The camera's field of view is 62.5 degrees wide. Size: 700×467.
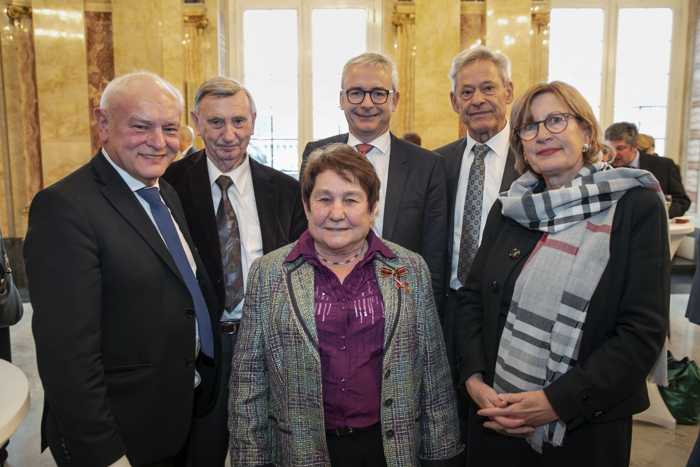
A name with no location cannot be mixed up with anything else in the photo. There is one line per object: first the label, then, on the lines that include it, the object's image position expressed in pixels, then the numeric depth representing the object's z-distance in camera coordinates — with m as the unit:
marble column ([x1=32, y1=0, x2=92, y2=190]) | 8.12
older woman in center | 1.88
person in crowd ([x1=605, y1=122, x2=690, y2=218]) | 5.45
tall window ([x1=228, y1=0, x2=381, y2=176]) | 9.38
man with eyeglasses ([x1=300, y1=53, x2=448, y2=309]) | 2.64
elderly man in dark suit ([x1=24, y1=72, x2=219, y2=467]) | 1.67
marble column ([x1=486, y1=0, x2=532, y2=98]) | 7.85
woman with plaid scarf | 1.81
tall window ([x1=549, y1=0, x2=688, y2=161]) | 9.36
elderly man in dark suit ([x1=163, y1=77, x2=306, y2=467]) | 2.48
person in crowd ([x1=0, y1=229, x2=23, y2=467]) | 3.12
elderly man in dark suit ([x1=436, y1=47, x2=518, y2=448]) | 2.75
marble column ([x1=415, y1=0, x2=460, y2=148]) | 7.92
